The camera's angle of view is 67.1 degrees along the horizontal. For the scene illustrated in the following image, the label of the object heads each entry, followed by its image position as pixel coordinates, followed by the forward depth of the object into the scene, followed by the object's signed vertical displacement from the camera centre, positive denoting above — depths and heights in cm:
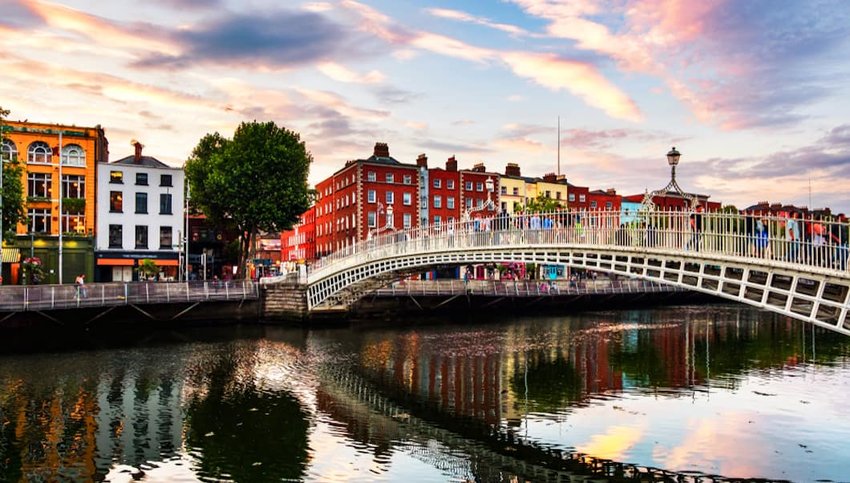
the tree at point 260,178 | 5166 +635
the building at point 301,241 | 8862 +219
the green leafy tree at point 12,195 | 3497 +341
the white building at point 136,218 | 5106 +318
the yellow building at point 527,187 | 7738 +839
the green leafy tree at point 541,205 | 6088 +477
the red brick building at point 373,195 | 6725 +648
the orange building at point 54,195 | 4753 +482
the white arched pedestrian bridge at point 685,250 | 1606 +13
